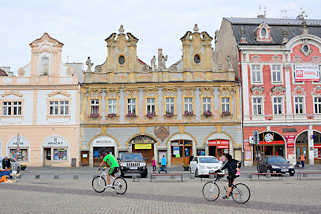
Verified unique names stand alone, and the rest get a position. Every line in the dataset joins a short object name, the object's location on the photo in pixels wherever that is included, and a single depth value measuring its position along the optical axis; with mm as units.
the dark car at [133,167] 24719
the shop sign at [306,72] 38500
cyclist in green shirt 15445
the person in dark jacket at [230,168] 12570
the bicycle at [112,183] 15031
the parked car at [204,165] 24609
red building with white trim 37531
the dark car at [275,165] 24541
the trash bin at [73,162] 36594
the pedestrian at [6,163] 21242
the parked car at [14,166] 22858
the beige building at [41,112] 36969
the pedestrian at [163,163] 27844
